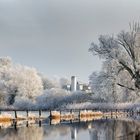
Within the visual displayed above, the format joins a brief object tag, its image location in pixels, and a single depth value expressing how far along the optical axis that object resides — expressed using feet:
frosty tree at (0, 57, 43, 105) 344.28
